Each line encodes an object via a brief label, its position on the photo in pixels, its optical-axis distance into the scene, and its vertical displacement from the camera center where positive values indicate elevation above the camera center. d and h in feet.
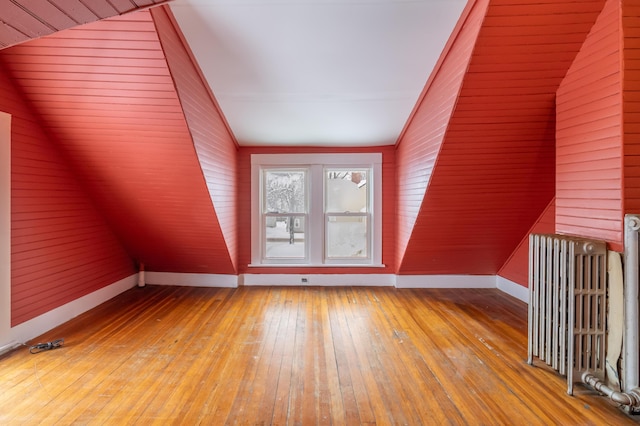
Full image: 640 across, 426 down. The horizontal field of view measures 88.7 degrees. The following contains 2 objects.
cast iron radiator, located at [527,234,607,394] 7.07 -2.05
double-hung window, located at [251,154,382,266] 15.89 -0.11
